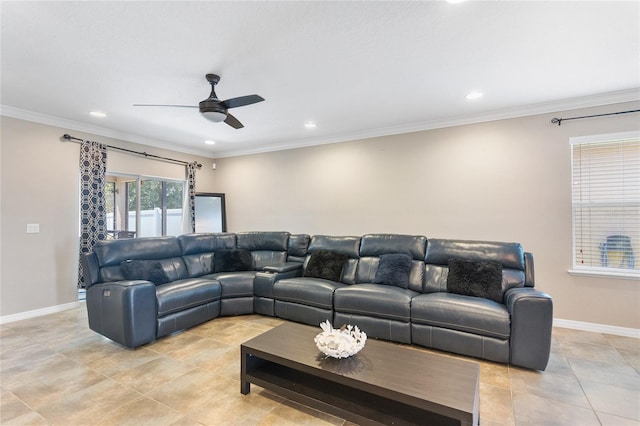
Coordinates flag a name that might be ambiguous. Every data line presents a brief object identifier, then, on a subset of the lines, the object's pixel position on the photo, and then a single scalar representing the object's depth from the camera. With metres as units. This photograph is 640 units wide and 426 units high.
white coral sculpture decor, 1.97
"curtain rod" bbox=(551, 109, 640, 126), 3.33
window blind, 3.35
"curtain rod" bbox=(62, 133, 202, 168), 4.35
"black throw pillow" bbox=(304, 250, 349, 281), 4.00
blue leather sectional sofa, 2.73
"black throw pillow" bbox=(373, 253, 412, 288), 3.53
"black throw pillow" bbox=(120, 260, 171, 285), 3.52
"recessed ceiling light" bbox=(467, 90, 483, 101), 3.36
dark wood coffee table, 1.63
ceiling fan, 2.76
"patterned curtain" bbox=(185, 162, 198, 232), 6.08
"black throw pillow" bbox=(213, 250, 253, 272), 4.50
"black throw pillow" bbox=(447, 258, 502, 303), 3.05
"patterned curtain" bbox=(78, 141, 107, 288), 4.44
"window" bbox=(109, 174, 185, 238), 5.18
